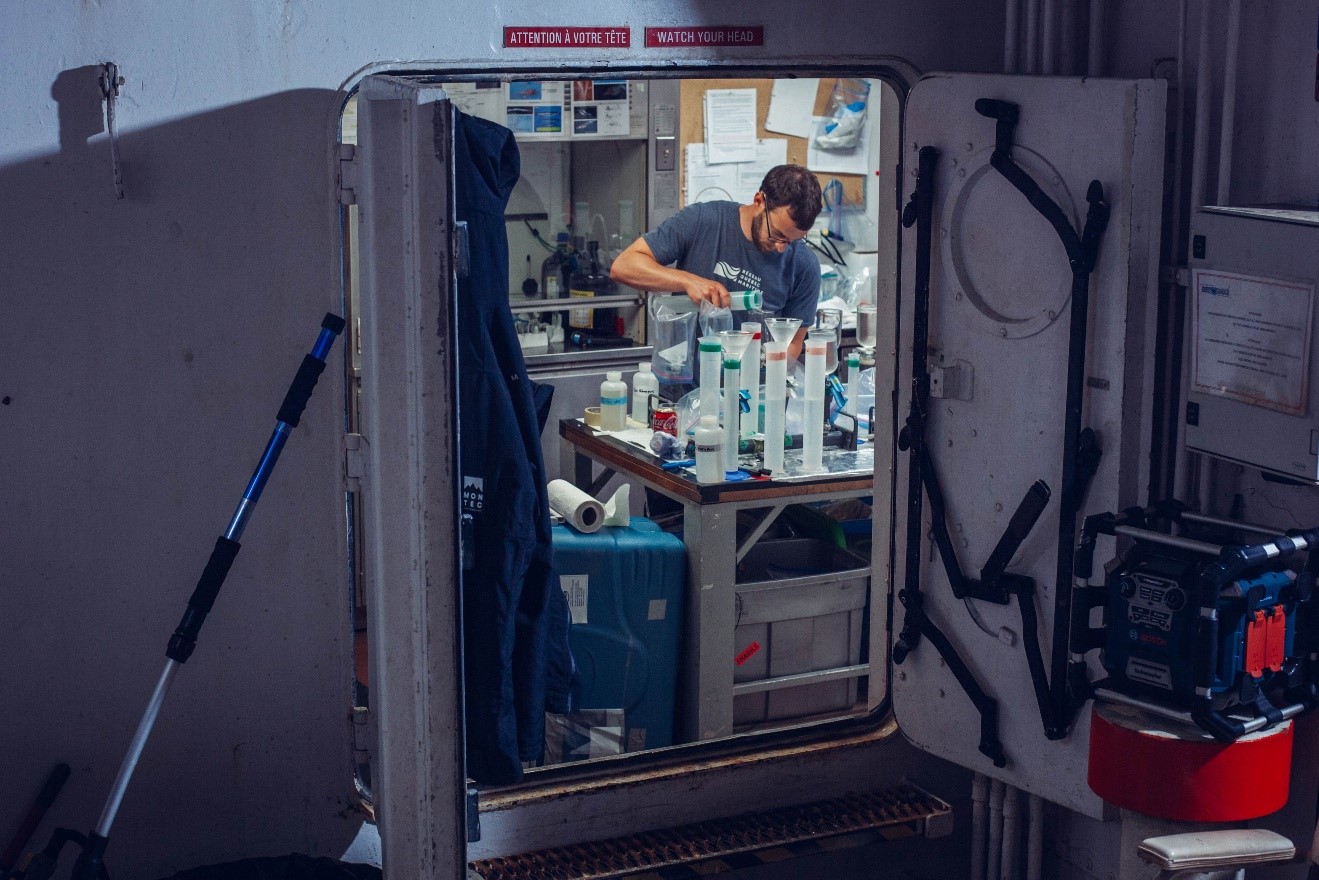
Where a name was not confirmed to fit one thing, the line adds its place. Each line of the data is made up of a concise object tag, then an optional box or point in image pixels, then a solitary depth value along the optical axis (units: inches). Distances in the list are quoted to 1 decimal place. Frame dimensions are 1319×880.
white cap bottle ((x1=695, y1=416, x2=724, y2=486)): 160.7
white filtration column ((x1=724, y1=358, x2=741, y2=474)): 163.9
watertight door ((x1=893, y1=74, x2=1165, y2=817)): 113.6
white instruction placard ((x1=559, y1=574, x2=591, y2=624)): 161.9
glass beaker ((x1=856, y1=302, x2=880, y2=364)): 218.1
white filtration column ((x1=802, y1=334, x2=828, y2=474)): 167.6
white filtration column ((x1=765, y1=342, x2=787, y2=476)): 164.2
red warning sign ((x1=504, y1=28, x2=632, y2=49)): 119.6
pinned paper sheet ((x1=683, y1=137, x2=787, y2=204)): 267.0
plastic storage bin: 173.2
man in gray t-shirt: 207.9
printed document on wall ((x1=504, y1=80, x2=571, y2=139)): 241.1
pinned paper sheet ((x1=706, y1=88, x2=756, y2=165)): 269.4
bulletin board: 266.8
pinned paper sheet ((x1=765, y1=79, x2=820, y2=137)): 276.7
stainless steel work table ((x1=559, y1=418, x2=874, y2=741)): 162.6
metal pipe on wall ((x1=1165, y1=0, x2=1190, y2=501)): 115.3
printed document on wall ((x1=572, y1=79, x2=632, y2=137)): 243.1
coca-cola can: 179.8
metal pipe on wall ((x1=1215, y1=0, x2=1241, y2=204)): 108.6
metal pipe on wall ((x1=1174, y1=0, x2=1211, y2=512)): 112.3
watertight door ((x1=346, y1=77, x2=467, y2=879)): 98.1
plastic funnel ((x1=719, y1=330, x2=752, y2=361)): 167.0
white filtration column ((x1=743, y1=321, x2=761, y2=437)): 170.2
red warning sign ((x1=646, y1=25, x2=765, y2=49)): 124.9
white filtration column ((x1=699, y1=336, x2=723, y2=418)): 164.1
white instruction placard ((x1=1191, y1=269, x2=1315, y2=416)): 100.0
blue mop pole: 111.8
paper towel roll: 162.6
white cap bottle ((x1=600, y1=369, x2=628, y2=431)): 186.5
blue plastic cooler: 163.2
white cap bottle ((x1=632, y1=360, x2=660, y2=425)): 190.2
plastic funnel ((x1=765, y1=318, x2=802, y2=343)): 172.1
